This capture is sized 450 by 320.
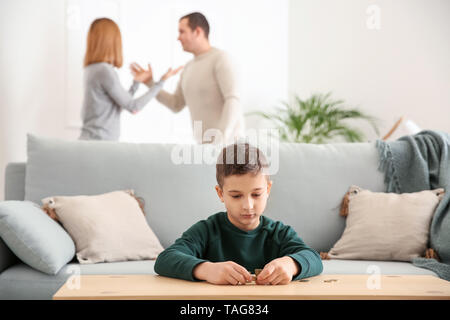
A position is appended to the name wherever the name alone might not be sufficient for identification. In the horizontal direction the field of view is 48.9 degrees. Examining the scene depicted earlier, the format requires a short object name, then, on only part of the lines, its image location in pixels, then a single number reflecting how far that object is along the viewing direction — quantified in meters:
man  2.70
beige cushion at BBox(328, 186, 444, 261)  1.93
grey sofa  2.06
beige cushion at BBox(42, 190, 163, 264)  1.83
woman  2.93
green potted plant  3.62
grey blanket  2.14
